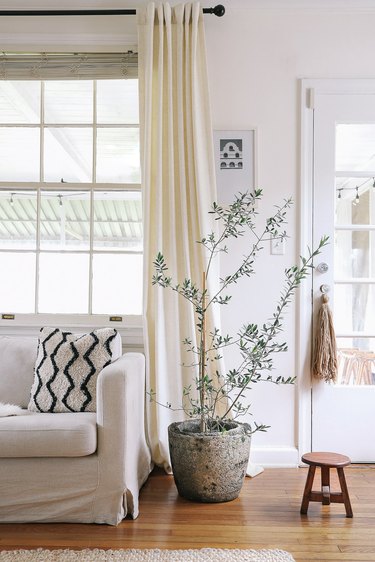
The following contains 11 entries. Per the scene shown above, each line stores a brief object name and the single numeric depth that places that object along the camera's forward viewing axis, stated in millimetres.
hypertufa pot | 3014
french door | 3795
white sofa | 2736
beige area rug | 2350
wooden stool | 2859
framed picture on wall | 3809
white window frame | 3818
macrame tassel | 3691
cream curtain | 3633
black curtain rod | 3707
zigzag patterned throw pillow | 3094
